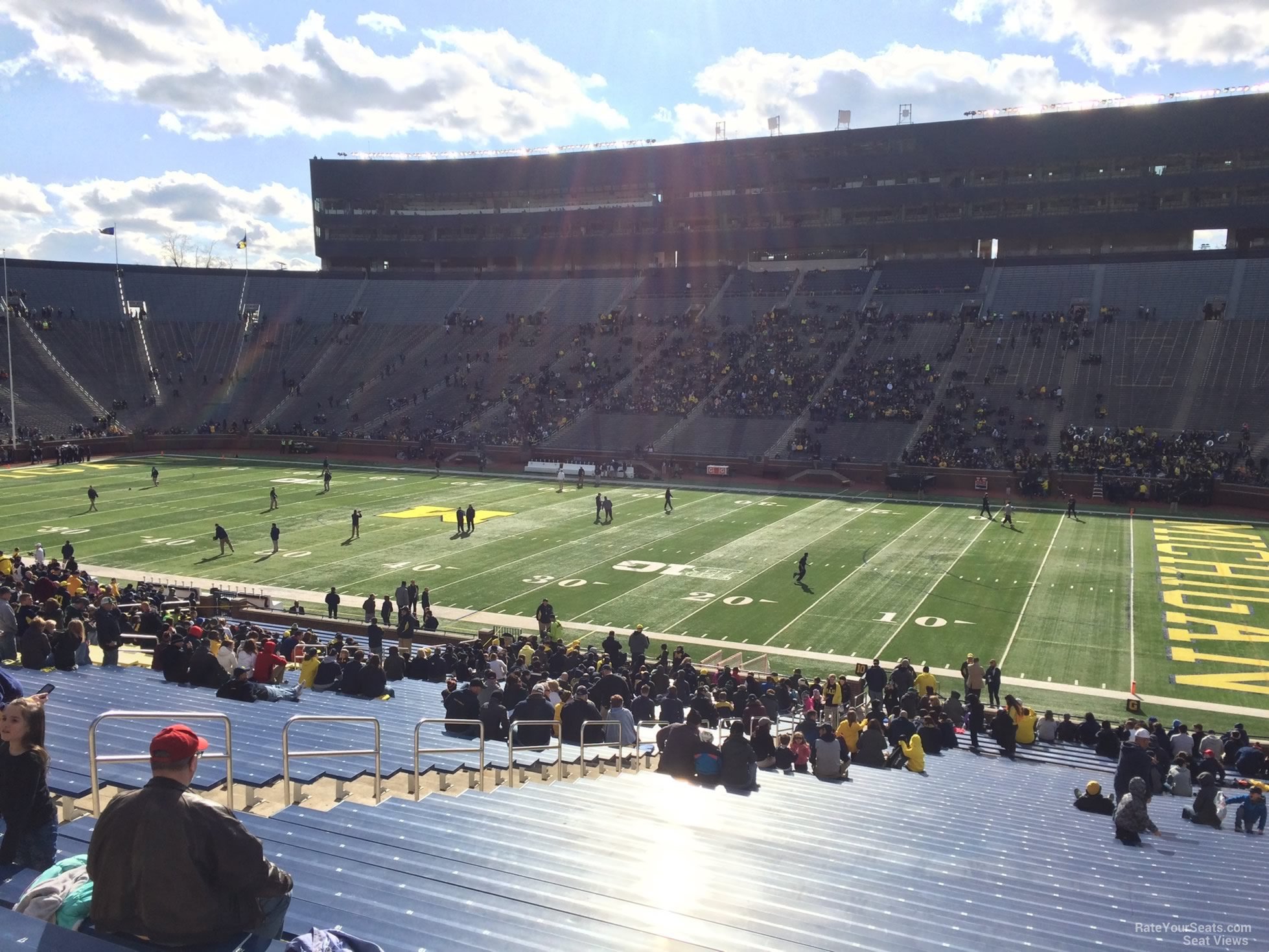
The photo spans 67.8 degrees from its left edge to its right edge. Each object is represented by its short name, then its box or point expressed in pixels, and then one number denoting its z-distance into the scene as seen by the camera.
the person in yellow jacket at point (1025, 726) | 15.98
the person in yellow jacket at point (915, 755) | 13.55
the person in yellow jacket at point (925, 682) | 17.91
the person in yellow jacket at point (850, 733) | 13.99
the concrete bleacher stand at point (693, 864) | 5.32
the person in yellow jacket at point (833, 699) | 15.52
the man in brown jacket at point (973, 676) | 18.12
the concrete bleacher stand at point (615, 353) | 52.03
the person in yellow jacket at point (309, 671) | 14.05
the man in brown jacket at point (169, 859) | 3.87
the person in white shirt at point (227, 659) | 13.84
